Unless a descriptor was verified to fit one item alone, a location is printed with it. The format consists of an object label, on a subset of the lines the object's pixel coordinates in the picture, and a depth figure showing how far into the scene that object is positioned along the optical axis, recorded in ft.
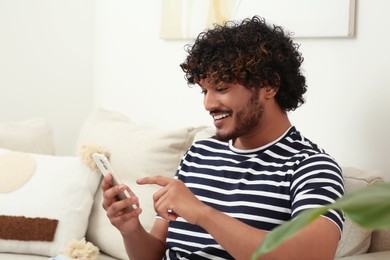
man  5.96
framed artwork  7.47
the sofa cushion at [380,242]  6.81
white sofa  8.54
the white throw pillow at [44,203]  8.59
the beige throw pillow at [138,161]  8.50
